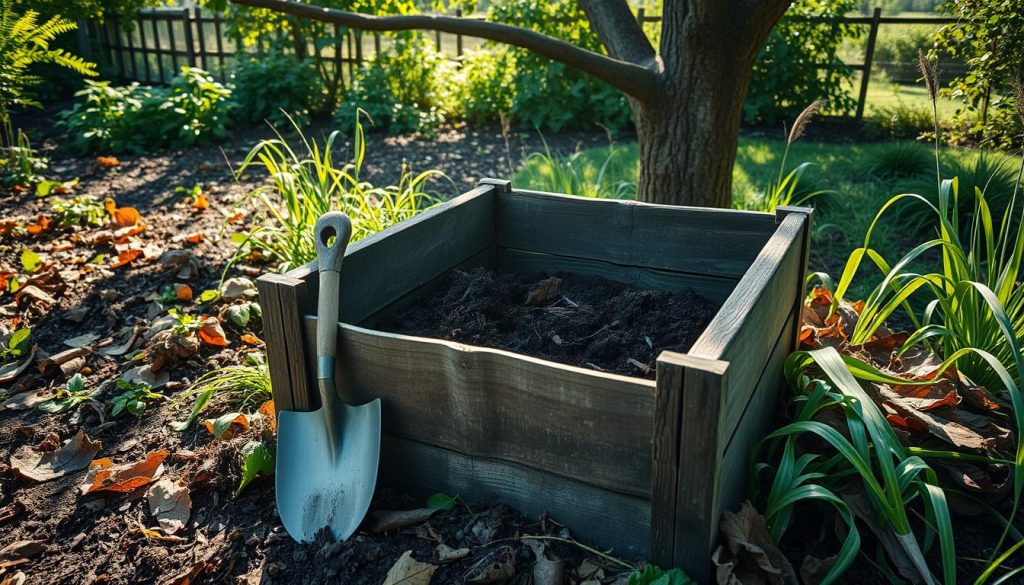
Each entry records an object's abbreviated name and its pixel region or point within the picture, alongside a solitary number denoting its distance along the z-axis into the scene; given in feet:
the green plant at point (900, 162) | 17.22
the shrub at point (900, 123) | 24.67
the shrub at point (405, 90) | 24.95
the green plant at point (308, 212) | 10.30
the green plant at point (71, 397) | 8.17
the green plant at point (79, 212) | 13.42
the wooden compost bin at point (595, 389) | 4.55
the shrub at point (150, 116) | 20.29
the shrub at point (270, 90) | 24.79
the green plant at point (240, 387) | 7.86
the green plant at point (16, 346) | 9.18
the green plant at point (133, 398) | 7.98
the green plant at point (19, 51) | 14.60
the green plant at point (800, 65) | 25.85
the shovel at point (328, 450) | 5.58
